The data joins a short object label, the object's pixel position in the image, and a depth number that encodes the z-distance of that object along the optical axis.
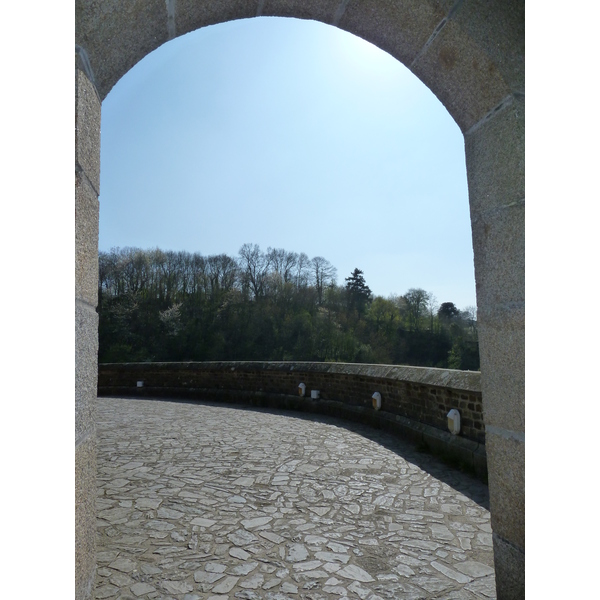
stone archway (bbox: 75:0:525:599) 1.57
